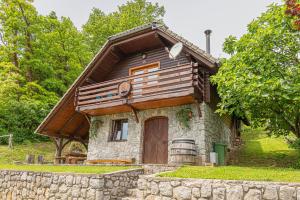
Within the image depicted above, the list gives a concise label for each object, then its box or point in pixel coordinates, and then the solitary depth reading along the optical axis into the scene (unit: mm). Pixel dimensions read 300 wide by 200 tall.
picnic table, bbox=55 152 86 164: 13406
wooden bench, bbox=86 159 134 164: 10906
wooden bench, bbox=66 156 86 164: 13344
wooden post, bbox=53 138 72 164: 14848
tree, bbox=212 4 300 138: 7883
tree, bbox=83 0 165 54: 29203
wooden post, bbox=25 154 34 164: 12672
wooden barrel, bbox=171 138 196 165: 8773
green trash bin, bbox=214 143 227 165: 10969
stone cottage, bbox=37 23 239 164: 10219
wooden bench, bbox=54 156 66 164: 14111
